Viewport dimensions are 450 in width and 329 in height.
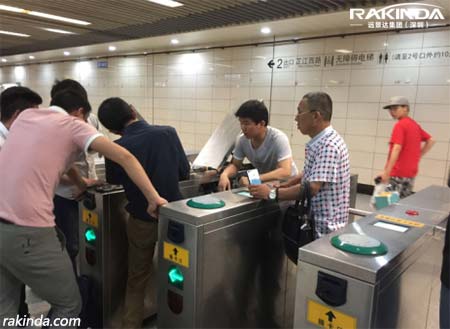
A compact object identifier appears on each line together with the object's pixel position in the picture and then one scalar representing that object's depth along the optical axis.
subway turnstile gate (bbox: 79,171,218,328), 1.86
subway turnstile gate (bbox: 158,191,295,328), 1.41
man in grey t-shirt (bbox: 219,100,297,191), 2.14
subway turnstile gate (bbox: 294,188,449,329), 0.97
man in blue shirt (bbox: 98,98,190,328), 1.65
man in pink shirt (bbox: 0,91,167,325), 1.31
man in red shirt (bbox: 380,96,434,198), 3.28
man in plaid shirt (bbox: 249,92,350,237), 1.51
